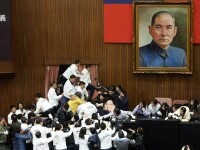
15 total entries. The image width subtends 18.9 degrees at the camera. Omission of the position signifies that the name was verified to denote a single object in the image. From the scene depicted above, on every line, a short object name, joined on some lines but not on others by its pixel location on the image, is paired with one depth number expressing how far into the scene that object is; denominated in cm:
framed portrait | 2314
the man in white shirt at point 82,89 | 2051
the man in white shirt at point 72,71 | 2169
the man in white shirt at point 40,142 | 1677
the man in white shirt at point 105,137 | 1708
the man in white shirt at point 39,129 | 1695
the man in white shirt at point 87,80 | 2193
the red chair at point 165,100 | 2250
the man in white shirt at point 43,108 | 2020
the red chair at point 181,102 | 2256
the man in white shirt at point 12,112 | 1943
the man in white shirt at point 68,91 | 2040
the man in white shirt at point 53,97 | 2062
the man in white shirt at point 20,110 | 1992
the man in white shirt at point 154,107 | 2042
